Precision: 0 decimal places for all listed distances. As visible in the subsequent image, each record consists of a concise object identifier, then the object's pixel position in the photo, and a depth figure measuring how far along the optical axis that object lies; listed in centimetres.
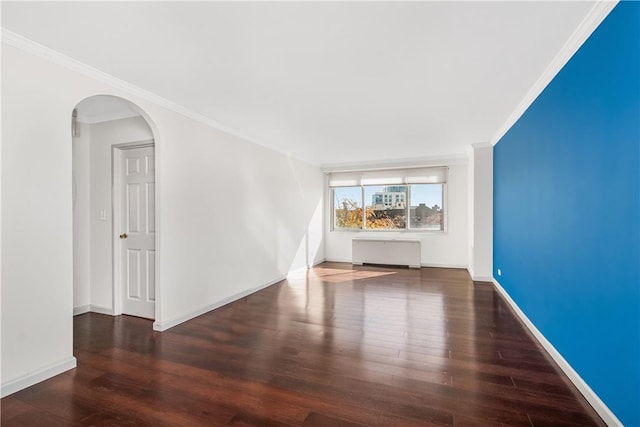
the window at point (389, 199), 677
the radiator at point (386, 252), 661
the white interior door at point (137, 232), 348
